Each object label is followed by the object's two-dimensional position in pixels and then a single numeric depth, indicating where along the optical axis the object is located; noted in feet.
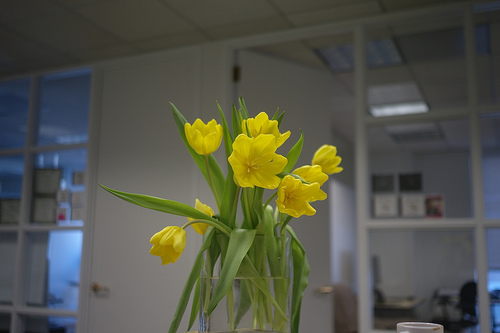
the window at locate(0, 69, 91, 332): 11.43
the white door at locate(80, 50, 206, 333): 10.34
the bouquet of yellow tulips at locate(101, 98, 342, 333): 2.85
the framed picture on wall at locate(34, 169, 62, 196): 11.89
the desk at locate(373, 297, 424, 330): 8.39
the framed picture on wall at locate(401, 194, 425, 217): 8.61
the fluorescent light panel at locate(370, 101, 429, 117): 8.79
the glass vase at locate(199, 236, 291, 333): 2.80
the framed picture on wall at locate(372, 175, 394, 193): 8.89
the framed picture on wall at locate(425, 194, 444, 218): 8.46
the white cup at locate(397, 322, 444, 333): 2.55
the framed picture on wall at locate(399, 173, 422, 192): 8.64
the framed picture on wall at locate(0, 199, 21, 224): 12.12
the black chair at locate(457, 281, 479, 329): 8.01
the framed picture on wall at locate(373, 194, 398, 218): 8.79
